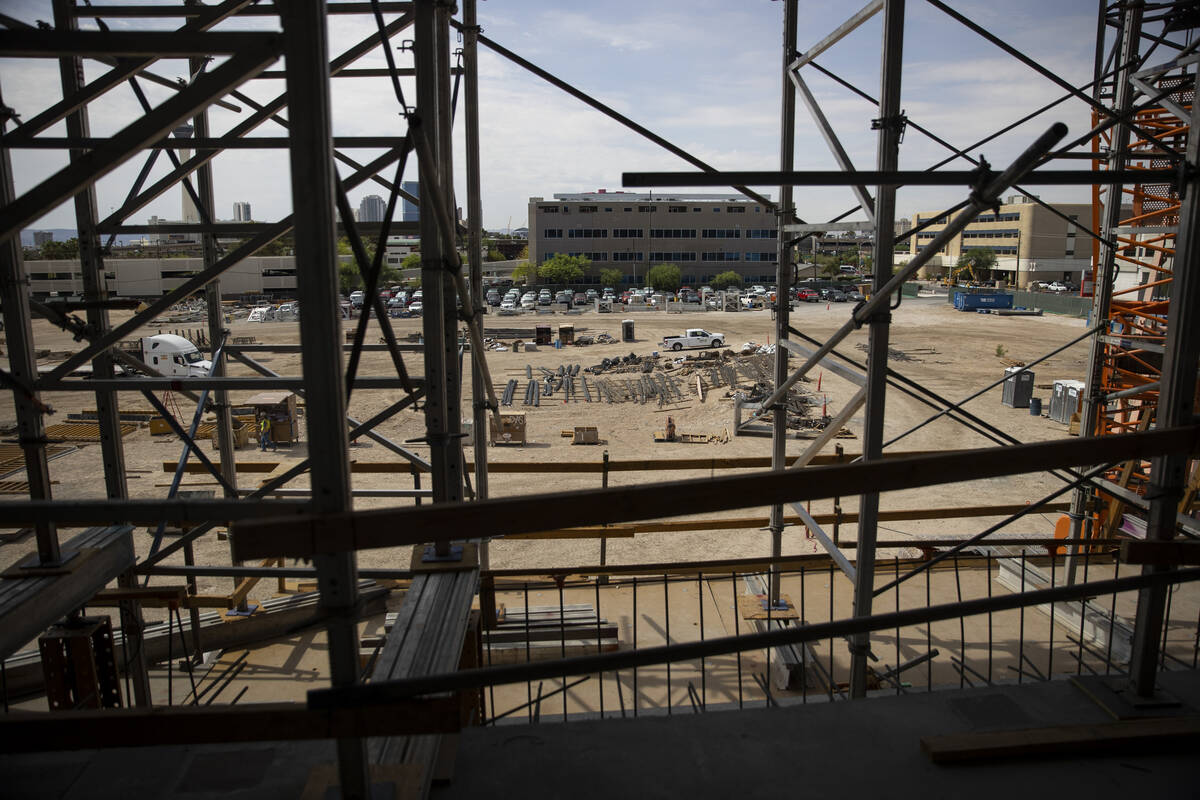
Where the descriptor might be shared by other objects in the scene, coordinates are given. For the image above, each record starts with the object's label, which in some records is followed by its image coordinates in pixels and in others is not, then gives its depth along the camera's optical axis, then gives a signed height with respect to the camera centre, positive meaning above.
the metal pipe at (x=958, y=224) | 3.55 +0.31
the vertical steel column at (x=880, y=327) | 5.01 -0.34
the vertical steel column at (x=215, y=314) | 7.65 -0.34
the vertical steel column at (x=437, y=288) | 4.23 -0.05
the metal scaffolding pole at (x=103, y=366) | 5.79 -0.69
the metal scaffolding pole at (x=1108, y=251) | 8.38 +0.29
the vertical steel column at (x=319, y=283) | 1.99 +0.00
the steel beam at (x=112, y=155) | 2.10 +0.37
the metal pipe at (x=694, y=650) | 2.22 -1.21
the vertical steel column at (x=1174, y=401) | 3.36 -0.56
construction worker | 22.05 -4.39
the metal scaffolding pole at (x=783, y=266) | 7.07 +0.12
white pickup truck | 38.69 -3.15
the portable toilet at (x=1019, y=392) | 25.69 -3.89
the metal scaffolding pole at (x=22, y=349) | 4.41 -0.40
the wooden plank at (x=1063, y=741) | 2.99 -1.86
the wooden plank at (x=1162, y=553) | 3.10 -1.14
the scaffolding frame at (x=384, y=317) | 2.07 -0.18
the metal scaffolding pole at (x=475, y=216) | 6.73 +0.60
